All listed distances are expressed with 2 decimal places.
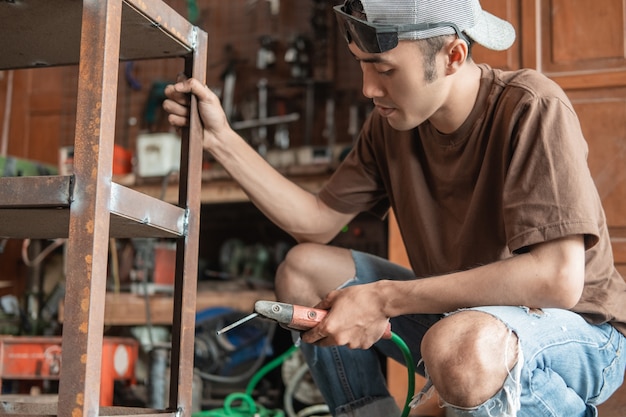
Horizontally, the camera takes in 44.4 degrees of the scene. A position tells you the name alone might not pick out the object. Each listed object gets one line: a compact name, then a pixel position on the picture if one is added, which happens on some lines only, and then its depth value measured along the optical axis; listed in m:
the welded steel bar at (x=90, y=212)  1.14
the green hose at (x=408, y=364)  1.60
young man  1.33
